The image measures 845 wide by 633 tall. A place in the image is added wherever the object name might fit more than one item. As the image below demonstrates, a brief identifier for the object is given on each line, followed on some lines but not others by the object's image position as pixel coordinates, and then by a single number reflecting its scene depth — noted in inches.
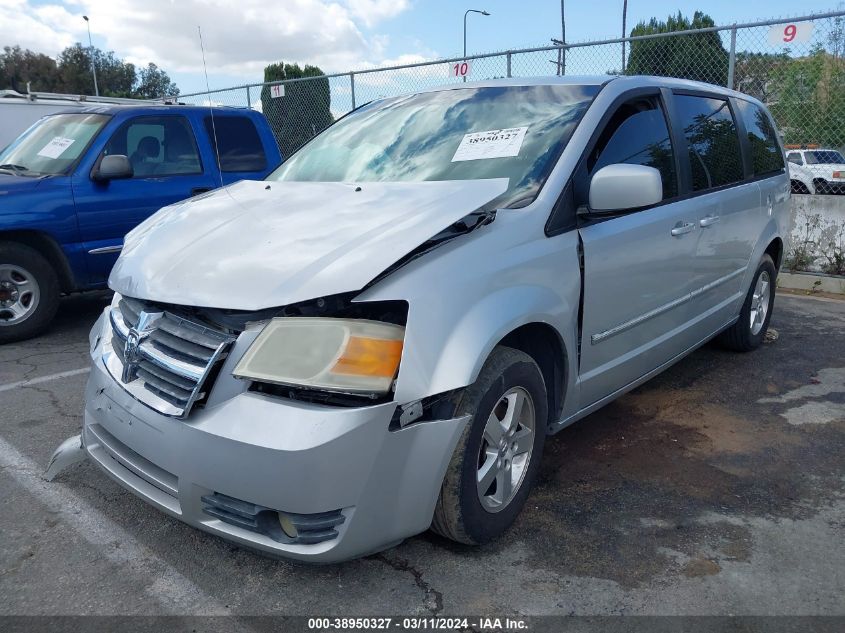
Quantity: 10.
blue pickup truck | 212.8
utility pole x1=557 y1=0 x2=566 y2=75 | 349.5
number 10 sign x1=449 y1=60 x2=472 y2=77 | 381.1
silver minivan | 82.8
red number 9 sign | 291.7
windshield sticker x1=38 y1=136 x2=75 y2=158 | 229.1
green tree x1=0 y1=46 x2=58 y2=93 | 1988.2
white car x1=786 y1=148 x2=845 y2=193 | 332.1
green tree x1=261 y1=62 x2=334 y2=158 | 484.1
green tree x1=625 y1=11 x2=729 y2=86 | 337.4
